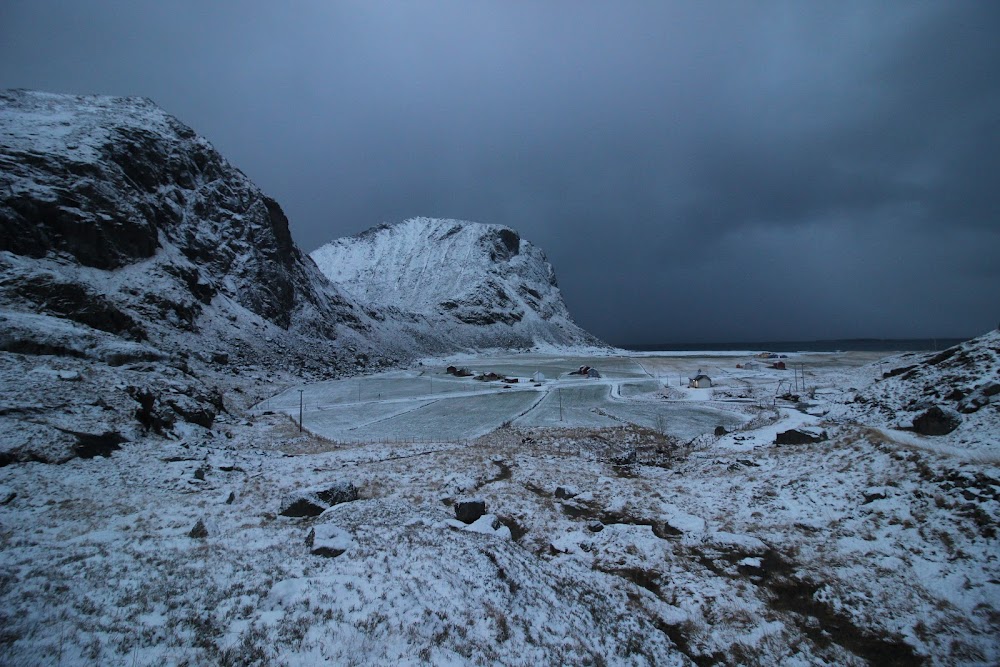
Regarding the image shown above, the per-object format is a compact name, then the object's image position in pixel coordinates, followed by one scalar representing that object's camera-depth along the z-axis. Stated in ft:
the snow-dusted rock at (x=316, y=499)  45.27
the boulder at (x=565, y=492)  55.50
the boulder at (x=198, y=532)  37.26
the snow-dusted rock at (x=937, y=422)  57.21
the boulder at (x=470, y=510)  45.80
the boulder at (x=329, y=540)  33.50
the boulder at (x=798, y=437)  69.27
